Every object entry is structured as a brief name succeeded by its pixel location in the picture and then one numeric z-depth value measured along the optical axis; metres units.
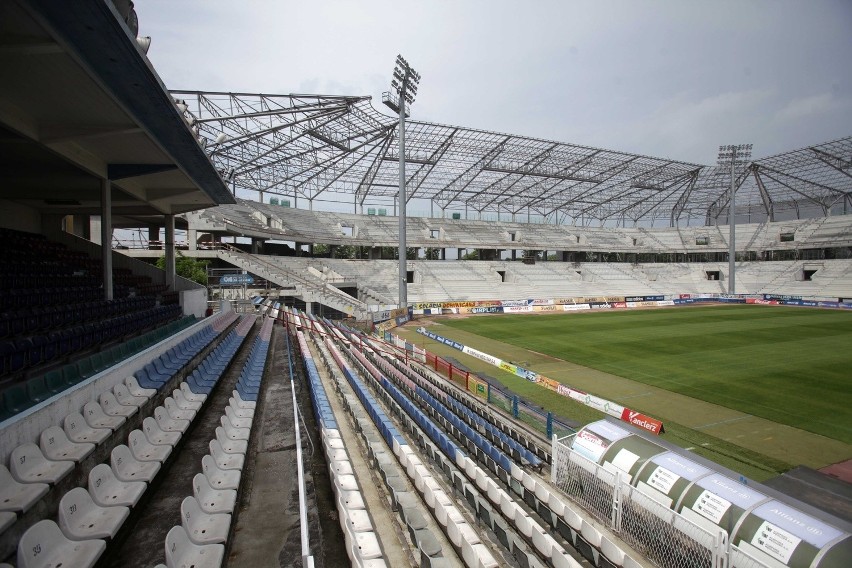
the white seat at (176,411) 7.45
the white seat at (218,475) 5.45
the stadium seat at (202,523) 4.37
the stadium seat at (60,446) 5.15
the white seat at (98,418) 6.28
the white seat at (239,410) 8.04
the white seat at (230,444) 6.48
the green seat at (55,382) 6.54
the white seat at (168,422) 6.91
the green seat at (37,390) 6.06
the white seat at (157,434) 6.35
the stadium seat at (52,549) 3.51
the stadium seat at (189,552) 3.90
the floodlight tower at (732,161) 51.50
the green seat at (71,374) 6.98
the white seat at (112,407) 6.81
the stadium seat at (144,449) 5.78
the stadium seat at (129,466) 5.24
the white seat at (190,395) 8.57
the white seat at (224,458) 5.93
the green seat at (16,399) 5.53
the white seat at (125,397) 7.34
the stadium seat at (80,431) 5.74
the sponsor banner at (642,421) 9.59
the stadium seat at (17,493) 4.15
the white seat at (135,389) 7.86
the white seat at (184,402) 8.02
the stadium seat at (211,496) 4.89
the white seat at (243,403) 8.57
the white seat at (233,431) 7.00
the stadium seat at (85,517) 4.11
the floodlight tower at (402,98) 32.91
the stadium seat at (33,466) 4.59
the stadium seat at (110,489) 4.67
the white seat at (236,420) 7.52
